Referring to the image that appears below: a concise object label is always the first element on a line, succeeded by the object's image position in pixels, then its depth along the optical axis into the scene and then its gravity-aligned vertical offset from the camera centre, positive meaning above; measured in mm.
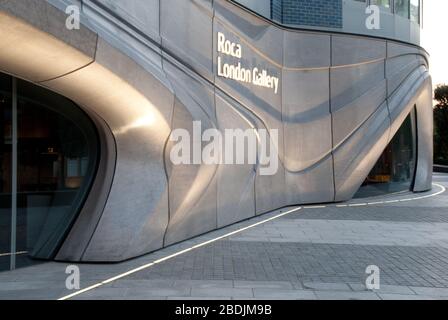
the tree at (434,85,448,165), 43812 +3466
